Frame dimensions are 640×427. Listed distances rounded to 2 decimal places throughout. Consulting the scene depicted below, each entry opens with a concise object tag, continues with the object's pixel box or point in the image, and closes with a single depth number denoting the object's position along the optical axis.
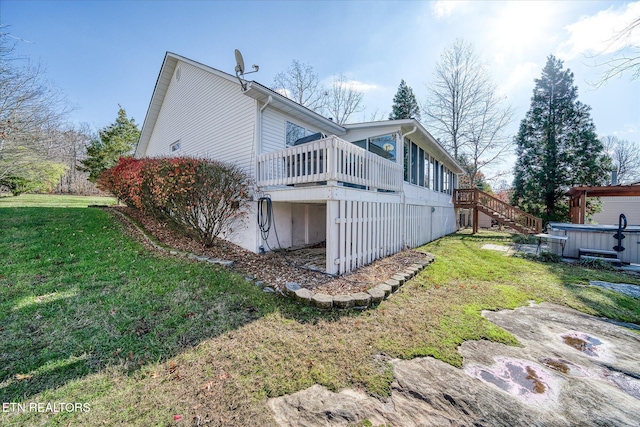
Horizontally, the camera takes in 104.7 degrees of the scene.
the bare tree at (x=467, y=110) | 19.77
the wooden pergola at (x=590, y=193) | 9.34
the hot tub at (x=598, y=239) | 6.96
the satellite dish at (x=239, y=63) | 6.42
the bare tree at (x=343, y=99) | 23.75
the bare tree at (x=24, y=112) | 10.11
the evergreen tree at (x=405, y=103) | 23.08
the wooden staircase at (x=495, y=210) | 12.77
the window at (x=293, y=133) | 7.95
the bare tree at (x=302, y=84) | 22.62
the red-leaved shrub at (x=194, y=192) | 6.06
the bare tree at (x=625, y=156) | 29.95
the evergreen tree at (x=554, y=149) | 15.68
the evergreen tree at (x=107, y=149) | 17.72
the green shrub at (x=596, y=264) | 6.72
